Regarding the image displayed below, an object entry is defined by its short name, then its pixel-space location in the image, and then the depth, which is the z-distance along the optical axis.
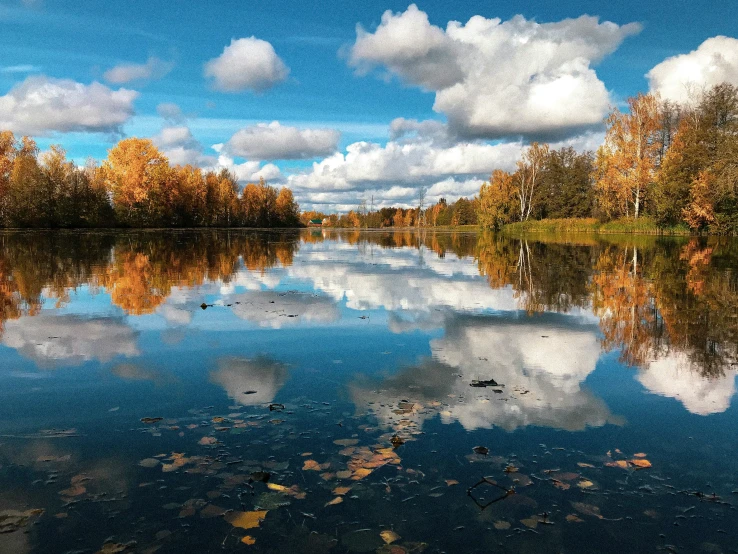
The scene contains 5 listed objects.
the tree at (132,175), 79.81
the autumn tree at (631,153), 51.62
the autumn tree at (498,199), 76.49
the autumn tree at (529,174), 77.94
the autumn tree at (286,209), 149.62
